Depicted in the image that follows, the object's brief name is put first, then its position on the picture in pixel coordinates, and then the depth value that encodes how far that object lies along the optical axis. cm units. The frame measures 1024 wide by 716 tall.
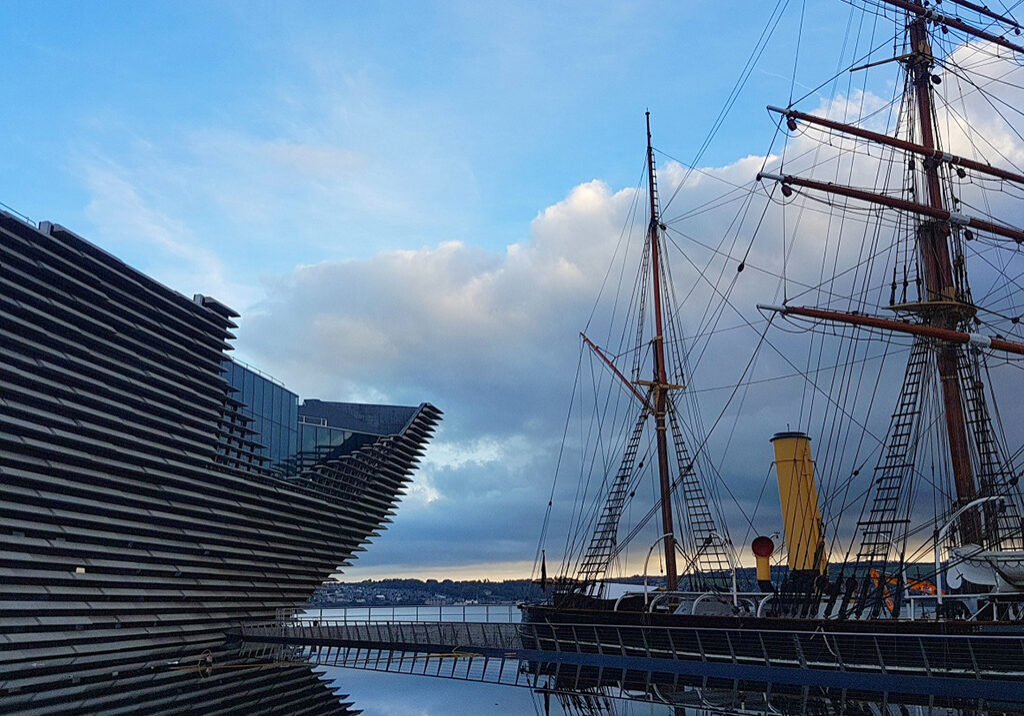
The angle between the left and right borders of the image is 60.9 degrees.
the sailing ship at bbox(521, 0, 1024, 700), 1808
